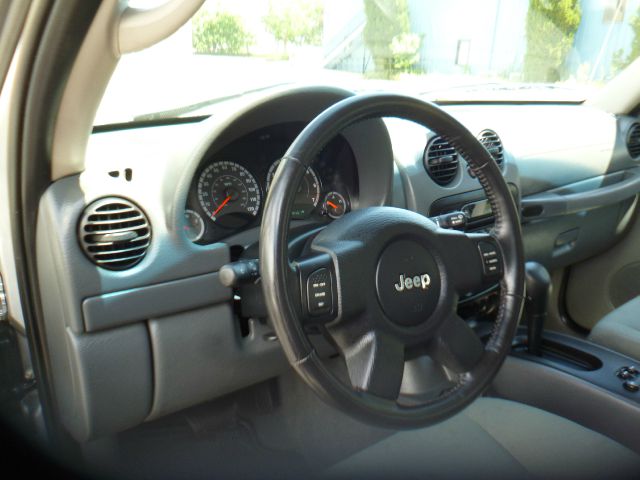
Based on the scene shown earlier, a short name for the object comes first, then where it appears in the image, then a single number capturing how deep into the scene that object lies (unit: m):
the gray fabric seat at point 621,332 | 2.00
